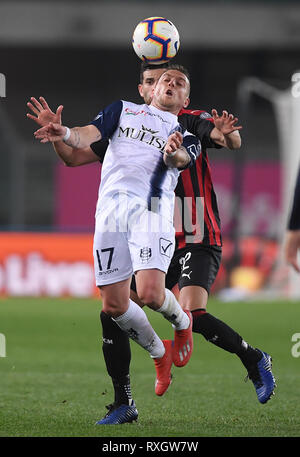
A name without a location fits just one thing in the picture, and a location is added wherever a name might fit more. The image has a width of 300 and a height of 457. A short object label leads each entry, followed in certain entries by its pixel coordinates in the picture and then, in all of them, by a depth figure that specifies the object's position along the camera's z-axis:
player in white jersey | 10.80
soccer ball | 12.46
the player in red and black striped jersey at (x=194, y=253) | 11.44
